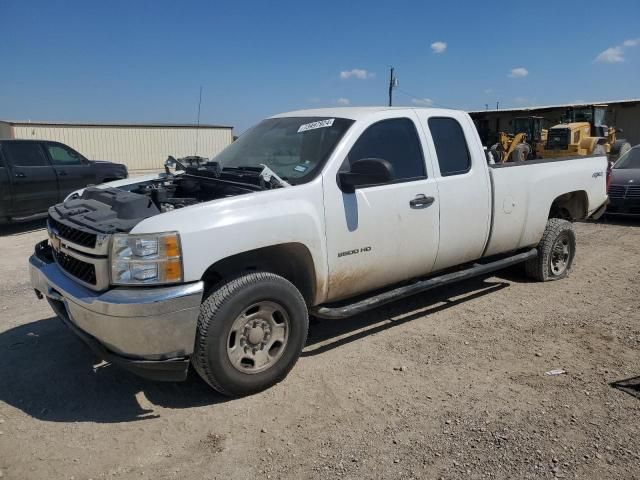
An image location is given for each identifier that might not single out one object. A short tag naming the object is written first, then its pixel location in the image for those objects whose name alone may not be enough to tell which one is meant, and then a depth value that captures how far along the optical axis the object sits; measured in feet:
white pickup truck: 10.41
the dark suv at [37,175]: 31.81
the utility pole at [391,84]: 106.84
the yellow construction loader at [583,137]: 63.77
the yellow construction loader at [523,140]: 67.56
